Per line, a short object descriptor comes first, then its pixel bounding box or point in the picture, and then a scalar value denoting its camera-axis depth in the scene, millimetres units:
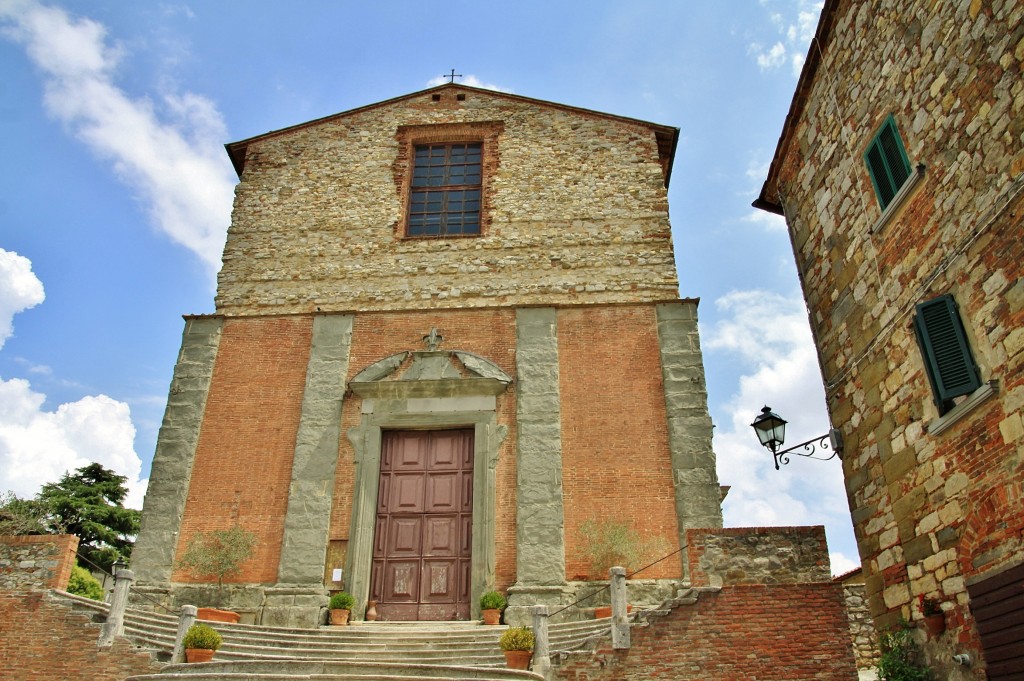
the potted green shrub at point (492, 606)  9906
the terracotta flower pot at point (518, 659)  7738
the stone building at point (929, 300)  5656
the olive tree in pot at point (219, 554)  10828
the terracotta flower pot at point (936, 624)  6242
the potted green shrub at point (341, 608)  10094
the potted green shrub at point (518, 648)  7742
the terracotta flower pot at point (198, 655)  7988
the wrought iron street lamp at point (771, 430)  8586
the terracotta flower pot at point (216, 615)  9742
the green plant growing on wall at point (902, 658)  6363
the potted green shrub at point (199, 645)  8000
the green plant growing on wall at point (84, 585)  14766
